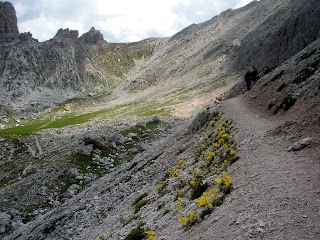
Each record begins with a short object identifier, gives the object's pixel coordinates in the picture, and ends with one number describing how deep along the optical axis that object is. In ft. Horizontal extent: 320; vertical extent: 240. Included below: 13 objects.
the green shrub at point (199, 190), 63.74
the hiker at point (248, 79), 167.88
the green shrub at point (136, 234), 63.36
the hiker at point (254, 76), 166.73
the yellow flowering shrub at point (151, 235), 53.97
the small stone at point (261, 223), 41.73
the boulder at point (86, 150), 206.46
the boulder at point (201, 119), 142.61
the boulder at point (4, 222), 144.56
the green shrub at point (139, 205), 86.05
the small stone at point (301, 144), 65.31
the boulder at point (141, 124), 260.62
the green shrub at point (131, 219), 77.77
